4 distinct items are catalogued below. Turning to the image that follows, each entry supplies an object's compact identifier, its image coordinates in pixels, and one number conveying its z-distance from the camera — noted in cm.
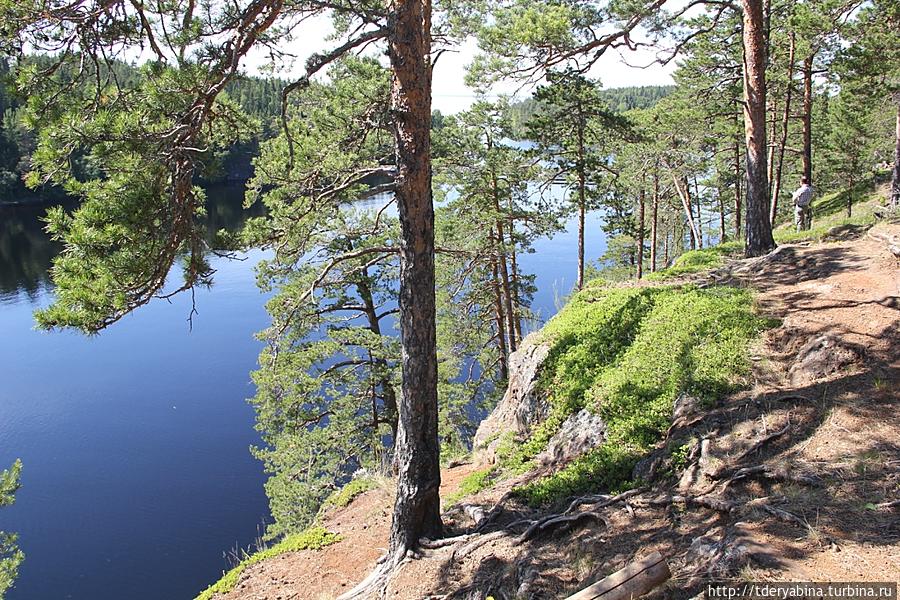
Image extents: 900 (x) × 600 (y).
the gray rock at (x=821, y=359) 590
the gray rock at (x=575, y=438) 705
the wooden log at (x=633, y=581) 371
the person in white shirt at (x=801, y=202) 1141
